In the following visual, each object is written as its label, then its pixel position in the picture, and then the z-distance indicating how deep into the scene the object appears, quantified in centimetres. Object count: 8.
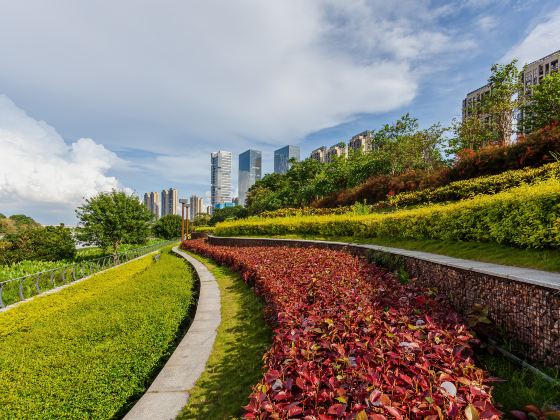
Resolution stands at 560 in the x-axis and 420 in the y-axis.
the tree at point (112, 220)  2295
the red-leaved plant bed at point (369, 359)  192
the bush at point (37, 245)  2658
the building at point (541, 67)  5849
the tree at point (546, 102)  1964
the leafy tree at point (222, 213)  6165
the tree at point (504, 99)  1808
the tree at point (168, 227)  5697
